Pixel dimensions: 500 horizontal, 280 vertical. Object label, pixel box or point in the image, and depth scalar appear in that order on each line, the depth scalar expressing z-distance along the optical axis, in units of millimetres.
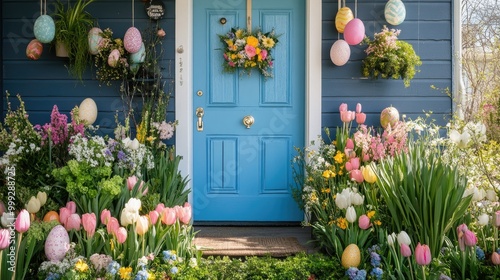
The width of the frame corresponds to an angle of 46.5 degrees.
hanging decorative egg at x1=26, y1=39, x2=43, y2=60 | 4531
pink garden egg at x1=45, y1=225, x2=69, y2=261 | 2994
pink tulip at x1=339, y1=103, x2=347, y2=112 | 4411
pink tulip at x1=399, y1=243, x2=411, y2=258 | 2686
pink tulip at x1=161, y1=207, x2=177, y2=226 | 3172
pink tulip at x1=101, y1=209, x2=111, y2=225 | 3035
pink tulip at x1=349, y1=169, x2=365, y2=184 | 3602
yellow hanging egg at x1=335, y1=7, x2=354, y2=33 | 4466
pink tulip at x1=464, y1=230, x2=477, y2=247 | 2797
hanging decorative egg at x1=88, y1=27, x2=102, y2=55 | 4473
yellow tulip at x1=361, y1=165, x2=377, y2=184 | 3477
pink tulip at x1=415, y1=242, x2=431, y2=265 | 2590
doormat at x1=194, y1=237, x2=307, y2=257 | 3850
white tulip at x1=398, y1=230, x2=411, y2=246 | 2830
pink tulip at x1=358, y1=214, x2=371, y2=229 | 3229
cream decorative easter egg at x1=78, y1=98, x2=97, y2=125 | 4480
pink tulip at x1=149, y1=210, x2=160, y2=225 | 3129
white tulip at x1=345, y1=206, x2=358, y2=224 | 3254
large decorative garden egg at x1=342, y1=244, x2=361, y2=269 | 3203
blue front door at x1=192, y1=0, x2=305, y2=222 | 4711
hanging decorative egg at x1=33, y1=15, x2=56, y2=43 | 4383
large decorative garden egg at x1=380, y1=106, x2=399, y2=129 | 4469
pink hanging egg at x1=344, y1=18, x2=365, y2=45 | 4352
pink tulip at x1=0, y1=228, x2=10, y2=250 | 2410
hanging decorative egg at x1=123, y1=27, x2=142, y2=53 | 4398
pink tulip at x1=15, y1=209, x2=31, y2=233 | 2467
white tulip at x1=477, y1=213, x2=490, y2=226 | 3023
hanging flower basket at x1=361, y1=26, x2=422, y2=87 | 4387
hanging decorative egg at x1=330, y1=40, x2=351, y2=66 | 4453
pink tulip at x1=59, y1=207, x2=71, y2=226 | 3154
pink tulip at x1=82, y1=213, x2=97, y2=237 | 2998
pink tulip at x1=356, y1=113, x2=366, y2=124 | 4406
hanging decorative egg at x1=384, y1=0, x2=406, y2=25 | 4480
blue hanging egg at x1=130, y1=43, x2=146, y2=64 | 4477
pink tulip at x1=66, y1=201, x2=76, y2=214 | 3240
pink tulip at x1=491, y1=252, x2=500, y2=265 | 2841
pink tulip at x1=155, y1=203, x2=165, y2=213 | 3217
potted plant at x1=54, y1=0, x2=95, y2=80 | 4469
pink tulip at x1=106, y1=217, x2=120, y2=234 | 3008
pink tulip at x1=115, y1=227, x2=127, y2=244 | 2947
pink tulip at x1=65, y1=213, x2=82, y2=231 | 3084
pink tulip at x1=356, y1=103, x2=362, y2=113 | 4426
